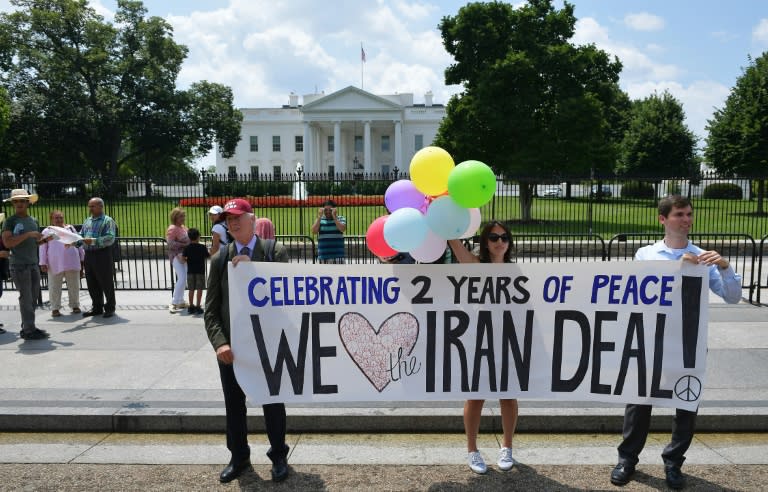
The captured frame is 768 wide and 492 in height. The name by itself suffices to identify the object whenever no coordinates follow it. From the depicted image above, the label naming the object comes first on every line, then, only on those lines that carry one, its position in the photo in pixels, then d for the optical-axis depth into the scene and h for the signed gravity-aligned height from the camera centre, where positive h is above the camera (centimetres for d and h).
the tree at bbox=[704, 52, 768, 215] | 2902 +283
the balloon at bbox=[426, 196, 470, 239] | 395 -18
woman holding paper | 942 -113
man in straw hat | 756 -76
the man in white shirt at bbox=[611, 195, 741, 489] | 394 -71
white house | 8212 +777
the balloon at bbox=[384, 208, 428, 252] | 395 -25
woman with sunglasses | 419 -149
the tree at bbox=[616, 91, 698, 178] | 4372 +328
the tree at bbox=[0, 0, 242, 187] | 4800 +853
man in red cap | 414 -105
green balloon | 380 +4
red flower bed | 2178 -36
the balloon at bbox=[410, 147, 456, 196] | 399 +13
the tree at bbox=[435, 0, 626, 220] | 2636 +439
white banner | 415 -97
